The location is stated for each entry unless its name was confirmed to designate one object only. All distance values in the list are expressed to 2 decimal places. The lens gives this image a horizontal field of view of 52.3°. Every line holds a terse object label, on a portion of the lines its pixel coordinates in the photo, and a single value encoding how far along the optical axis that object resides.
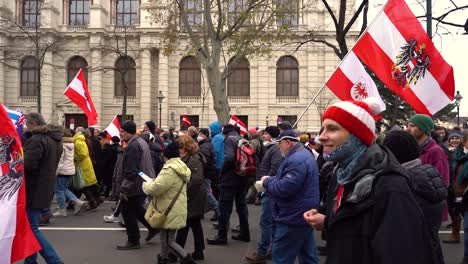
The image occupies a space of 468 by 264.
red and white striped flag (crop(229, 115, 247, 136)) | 15.08
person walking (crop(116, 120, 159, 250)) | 7.29
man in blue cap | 4.85
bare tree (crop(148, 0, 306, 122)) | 18.48
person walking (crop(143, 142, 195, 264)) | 6.04
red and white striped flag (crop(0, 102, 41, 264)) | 4.37
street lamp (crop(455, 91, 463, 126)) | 31.75
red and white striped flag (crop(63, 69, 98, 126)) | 13.45
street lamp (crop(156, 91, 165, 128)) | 33.39
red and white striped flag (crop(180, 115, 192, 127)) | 18.34
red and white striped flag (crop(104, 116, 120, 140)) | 13.34
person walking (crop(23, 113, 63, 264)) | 5.76
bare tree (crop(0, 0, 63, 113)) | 37.53
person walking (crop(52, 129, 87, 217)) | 10.15
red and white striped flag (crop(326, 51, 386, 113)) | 7.00
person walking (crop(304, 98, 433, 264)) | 1.95
